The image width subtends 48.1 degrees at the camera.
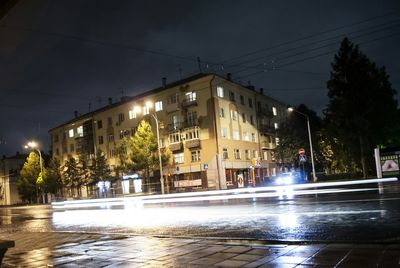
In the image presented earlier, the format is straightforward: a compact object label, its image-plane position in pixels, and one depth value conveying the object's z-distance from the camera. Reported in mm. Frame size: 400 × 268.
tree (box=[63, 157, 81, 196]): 68312
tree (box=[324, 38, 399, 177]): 47969
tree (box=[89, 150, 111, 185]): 63844
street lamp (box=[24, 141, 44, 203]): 62831
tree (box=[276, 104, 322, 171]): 63094
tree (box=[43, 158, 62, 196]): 72188
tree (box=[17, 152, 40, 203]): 75312
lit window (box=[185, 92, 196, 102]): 57125
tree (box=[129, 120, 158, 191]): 55062
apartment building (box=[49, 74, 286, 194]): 55688
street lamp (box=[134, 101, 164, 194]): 60578
